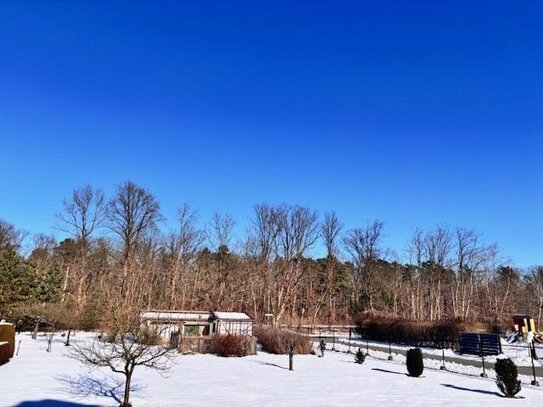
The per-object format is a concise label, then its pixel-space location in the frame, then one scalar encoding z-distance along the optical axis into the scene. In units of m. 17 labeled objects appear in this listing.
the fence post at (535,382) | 17.53
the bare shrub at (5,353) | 20.39
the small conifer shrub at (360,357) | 25.50
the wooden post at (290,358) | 22.06
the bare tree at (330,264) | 59.57
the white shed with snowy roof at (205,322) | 34.88
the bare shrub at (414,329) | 33.56
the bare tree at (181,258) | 53.84
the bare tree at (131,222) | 48.34
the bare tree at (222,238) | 55.94
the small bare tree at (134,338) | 12.26
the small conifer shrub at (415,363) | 19.75
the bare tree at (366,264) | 61.03
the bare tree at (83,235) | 49.31
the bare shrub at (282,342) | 30.50
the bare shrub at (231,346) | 28.92
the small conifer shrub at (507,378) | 14.66
